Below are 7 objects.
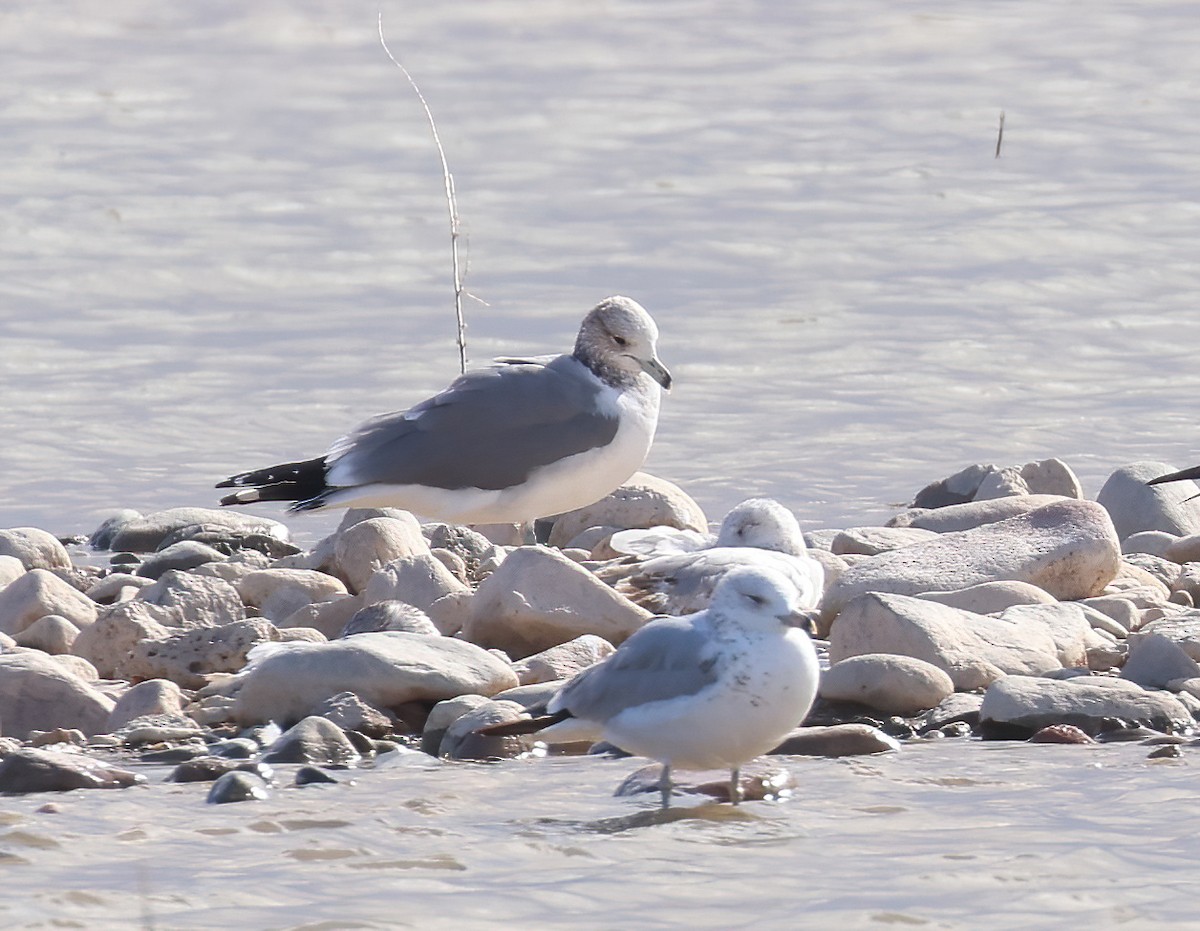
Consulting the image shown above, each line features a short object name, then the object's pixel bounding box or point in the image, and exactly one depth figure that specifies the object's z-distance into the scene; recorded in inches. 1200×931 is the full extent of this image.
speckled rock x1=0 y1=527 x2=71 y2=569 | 693.9
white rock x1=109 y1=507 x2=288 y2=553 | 763.4
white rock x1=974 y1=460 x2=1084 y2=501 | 751.1
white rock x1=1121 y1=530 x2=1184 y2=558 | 684.1
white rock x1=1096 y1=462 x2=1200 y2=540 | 719.1
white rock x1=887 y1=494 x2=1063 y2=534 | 666.2
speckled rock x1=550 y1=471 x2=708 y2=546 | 720.3
